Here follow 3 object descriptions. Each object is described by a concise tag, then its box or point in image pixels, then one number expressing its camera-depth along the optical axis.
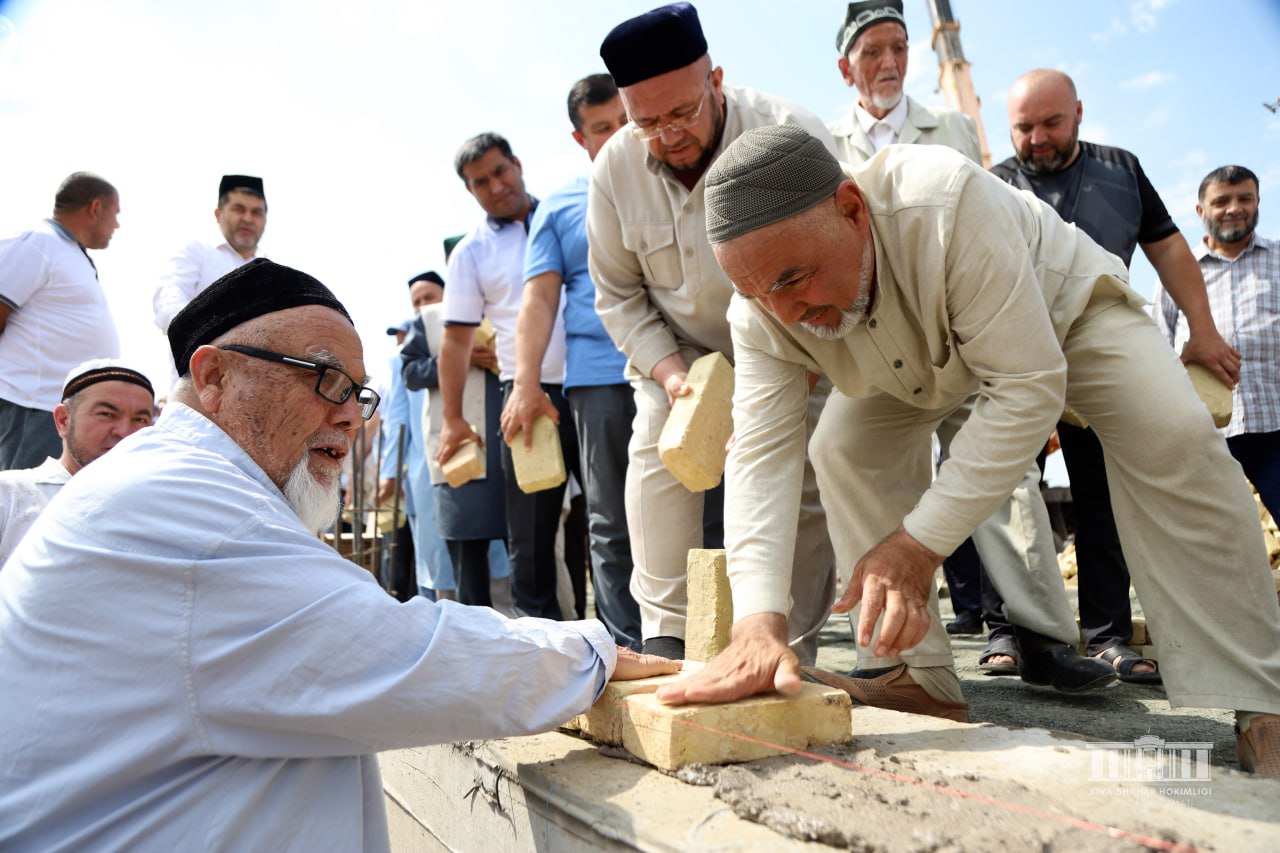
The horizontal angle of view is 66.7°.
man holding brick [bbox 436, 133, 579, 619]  4.47
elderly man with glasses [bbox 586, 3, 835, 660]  3.17
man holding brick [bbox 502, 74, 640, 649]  3.81
